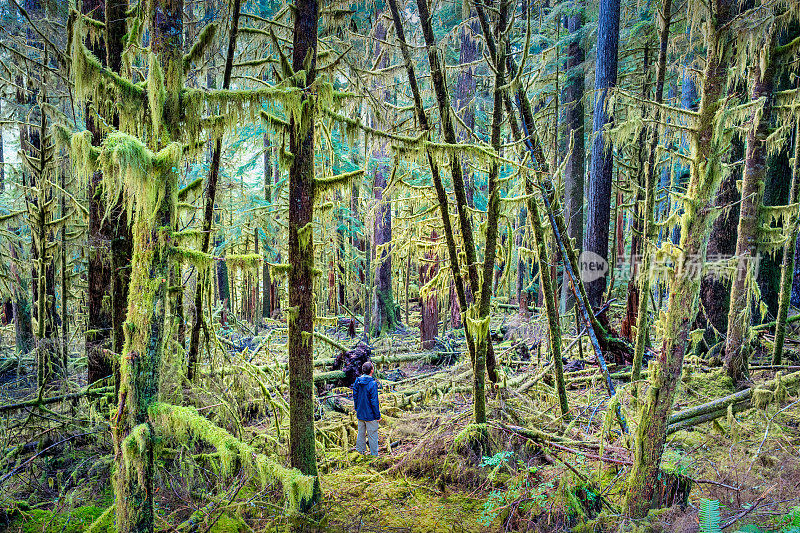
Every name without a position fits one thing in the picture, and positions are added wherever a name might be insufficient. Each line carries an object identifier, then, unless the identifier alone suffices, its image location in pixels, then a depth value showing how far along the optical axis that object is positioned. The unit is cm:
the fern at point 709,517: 307
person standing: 677
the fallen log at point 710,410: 572
